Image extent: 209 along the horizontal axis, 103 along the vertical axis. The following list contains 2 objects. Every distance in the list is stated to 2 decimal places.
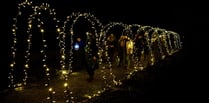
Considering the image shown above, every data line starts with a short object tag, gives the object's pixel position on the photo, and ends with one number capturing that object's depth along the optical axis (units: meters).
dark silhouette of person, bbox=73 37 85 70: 15.62
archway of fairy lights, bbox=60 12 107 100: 13.27
